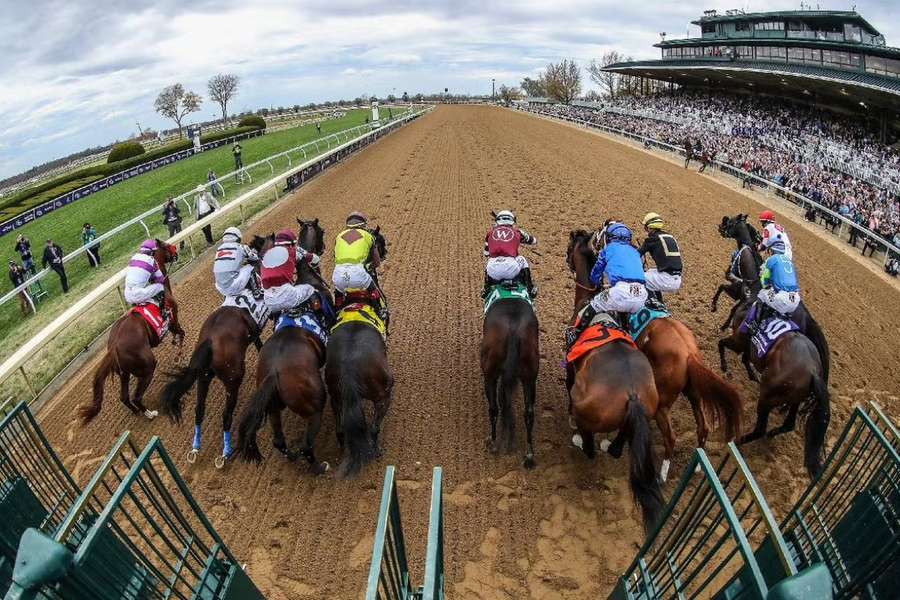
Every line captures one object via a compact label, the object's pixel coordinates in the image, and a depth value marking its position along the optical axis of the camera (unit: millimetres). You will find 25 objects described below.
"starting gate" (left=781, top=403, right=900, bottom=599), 2557
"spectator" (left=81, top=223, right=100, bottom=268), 11297
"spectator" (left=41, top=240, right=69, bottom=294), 10625
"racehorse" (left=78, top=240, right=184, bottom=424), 5262
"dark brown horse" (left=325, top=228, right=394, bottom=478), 4453
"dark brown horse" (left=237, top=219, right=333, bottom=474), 4426
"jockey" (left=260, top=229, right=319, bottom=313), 5055
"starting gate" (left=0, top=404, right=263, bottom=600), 1650
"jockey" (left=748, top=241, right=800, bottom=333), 5188
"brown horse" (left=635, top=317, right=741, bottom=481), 4492
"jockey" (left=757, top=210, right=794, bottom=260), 5625
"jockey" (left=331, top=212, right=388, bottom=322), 5371
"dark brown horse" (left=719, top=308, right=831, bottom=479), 4574
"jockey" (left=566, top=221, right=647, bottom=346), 5047
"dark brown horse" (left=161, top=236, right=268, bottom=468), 4930
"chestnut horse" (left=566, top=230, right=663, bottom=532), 3955
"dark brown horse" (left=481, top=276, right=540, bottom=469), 4797
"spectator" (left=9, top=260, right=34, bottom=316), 10261
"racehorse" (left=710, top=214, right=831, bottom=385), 6368
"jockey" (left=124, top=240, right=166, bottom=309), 5673
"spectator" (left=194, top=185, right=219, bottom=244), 10897
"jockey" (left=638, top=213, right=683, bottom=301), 5543
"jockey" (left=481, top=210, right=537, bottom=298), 5512
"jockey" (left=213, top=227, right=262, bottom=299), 5625
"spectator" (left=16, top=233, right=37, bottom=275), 11492
